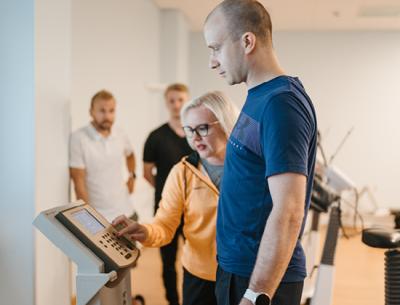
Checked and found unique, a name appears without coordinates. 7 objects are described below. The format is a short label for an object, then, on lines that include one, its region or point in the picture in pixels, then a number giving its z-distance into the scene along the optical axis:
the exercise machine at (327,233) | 2.62
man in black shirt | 3.07
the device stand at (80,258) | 1.12
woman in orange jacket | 1.59
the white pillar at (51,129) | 2.13
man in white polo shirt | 2.57
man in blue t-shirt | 0.98
